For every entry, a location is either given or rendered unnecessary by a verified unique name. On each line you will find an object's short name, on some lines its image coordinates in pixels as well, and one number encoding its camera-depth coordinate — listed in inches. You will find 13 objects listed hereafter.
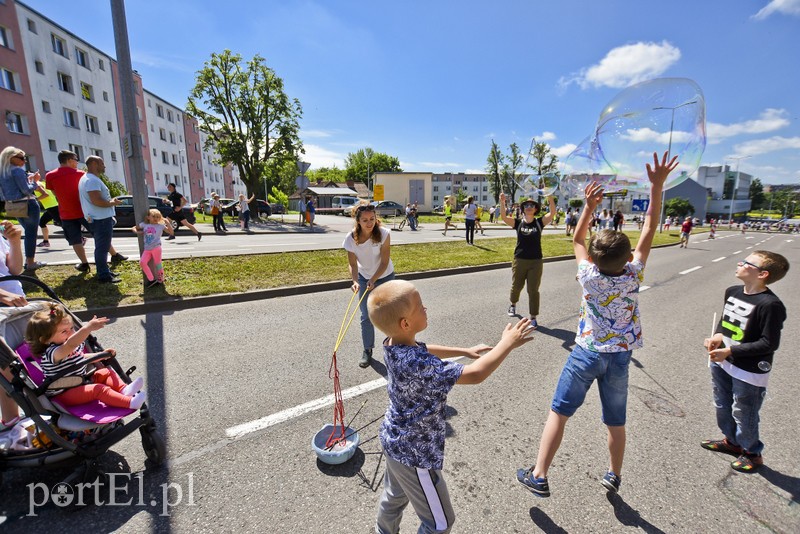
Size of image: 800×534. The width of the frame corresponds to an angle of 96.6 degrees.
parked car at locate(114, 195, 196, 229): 615.8
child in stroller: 92.7
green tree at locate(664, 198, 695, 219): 2751.0
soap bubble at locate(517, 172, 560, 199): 250.0
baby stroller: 88.2
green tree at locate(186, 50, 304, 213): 966.4
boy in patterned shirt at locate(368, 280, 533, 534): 65.6
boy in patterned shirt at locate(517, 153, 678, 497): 90.6
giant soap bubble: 125.9
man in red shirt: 265.1
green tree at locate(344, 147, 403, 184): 3193.9
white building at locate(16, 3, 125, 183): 1023.6
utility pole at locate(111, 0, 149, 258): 236.1
